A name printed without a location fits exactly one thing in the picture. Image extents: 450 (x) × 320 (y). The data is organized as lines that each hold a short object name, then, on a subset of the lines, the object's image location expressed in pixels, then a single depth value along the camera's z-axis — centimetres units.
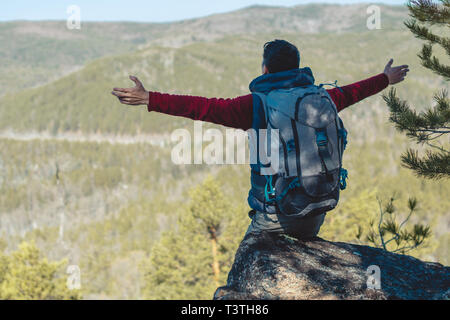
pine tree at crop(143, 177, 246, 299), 2125
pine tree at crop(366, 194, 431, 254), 642
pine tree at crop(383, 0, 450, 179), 636
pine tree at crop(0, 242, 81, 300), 1877
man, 381
